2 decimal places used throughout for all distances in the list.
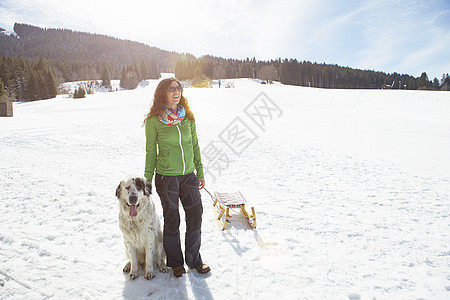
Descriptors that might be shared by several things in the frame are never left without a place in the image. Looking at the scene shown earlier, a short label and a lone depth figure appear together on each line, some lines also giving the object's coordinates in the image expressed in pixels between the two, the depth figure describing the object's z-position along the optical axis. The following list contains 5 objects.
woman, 3.12
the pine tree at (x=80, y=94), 51.11
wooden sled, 5.14
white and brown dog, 3.00
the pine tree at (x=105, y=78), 98.75
